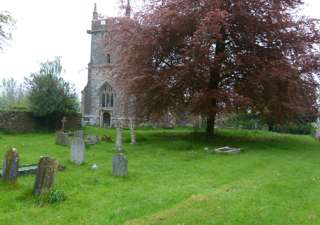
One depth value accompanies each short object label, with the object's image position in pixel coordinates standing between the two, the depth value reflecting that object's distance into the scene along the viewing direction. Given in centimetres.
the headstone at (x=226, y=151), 1146
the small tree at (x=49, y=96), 2003
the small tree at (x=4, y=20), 1565
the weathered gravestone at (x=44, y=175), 569
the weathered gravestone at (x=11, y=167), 642
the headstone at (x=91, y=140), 1382
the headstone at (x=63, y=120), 1923
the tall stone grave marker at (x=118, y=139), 1221
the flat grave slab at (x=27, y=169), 725
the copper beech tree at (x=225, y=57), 1350
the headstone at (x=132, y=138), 1461
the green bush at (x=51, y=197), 538
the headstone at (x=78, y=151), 888
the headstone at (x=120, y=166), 744
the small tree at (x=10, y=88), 5745
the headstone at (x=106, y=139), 1543
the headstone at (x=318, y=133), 1994
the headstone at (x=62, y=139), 1335
